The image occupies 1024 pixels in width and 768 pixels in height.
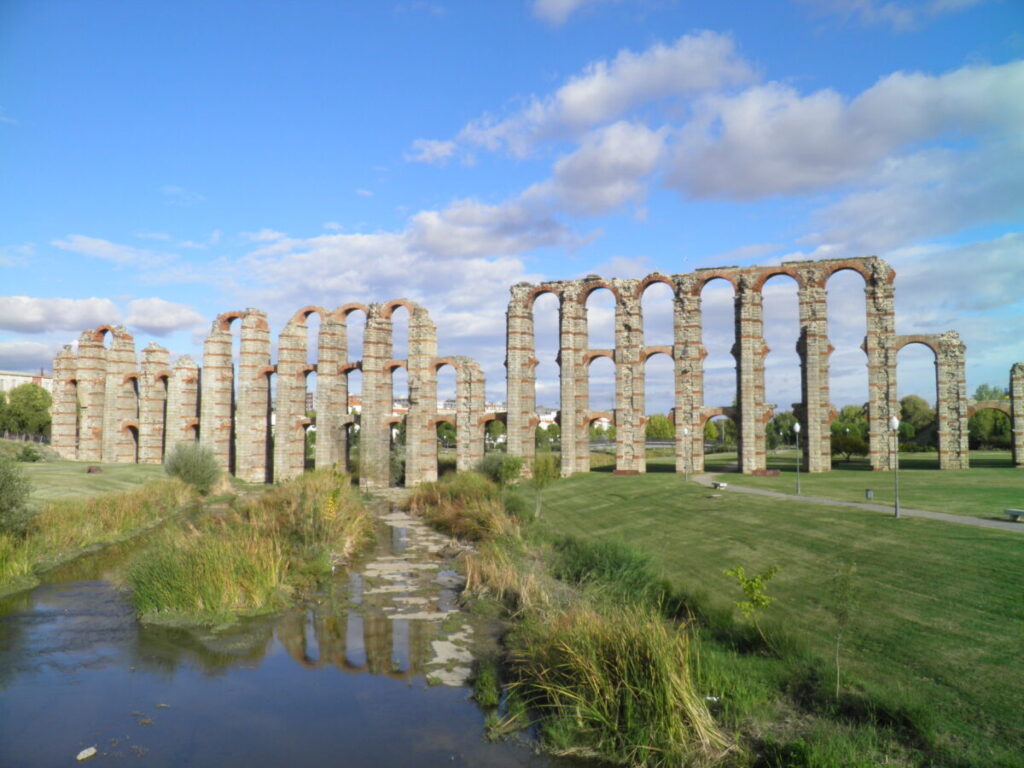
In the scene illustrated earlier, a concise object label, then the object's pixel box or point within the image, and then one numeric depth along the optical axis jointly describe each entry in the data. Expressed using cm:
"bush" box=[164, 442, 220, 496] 3662
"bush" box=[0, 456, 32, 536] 1780
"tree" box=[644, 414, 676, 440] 10129
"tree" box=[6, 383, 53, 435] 7081
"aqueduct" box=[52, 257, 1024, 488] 3881
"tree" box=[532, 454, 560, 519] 2939
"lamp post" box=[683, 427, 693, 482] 3941
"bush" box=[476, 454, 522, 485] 3534
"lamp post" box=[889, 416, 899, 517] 1692
